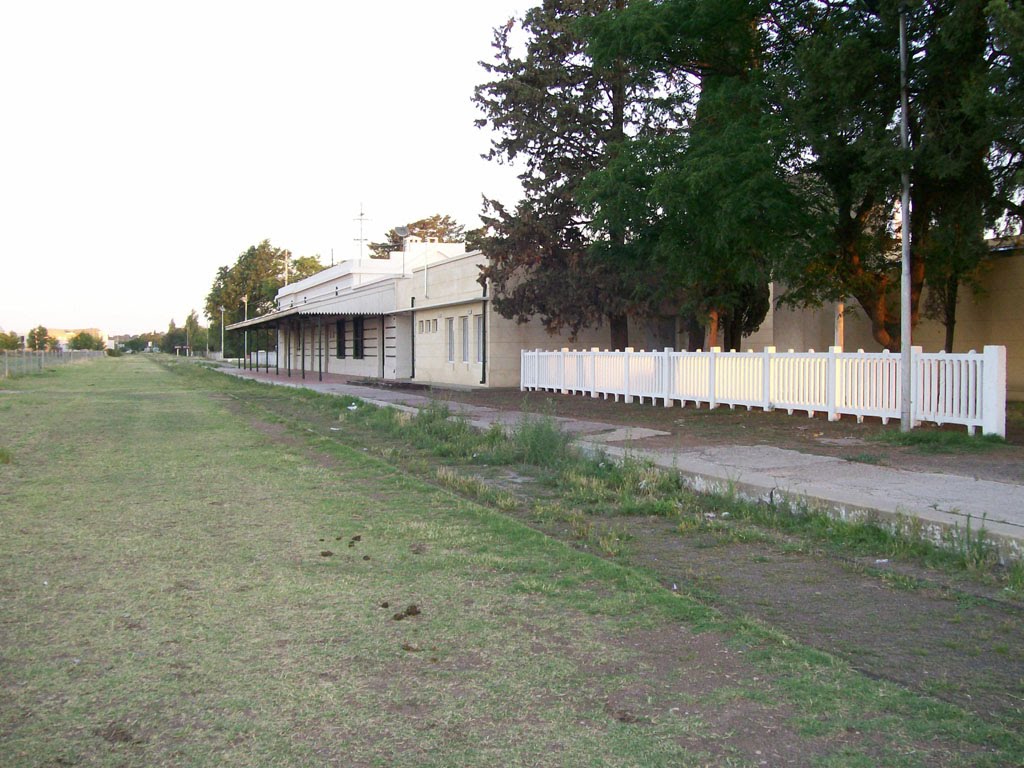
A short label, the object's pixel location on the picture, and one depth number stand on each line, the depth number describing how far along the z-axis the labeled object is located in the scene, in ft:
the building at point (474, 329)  74.18
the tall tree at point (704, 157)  50.78
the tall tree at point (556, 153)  83.51
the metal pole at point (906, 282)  45.03
